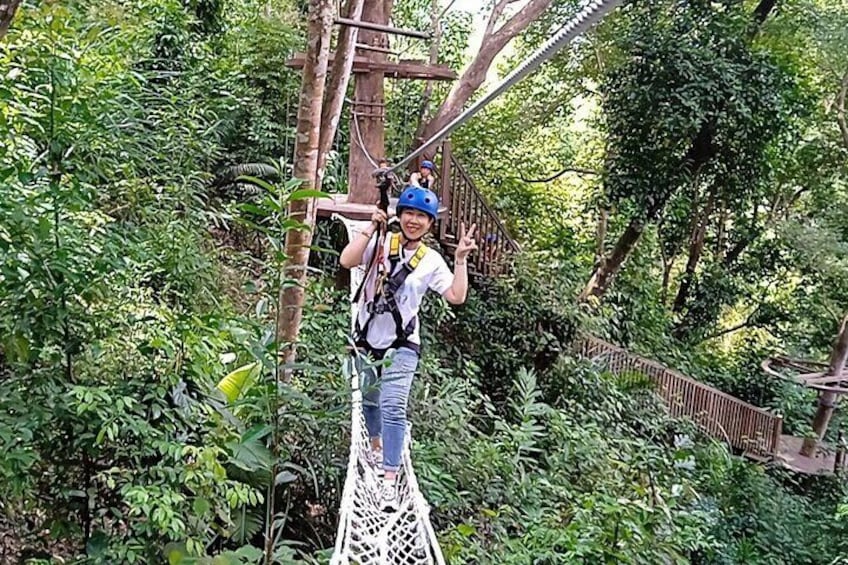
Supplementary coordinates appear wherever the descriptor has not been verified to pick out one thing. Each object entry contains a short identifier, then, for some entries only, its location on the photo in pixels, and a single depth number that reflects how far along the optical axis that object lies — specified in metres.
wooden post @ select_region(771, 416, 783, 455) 7.12
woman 2.33
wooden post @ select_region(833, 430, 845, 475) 6.68
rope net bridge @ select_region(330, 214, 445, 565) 1.75
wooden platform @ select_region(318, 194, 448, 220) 4.56
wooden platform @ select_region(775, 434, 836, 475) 6.89
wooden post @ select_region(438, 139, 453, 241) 5.20
